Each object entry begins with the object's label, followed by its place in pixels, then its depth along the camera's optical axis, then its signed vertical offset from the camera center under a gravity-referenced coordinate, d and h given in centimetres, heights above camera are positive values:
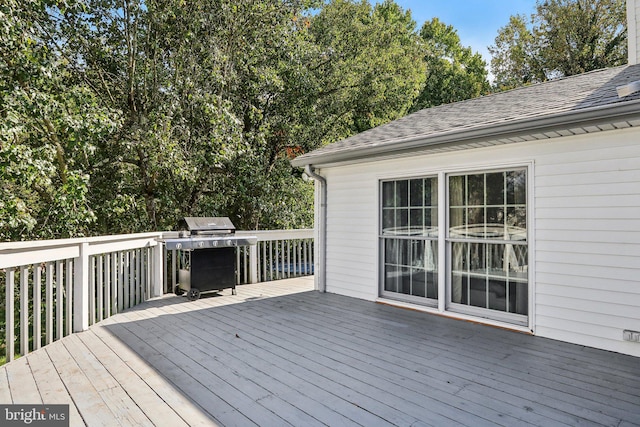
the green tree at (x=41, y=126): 493 +129
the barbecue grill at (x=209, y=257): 560 -67
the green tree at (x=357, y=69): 1032 +406
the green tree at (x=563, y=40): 1655 +779
